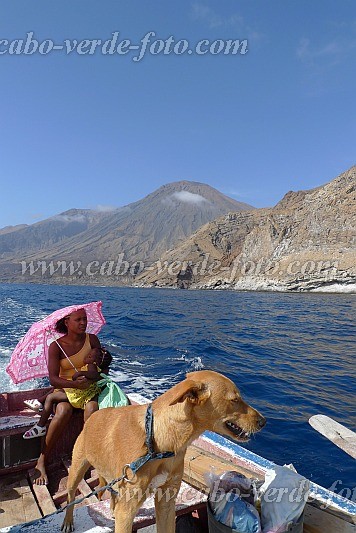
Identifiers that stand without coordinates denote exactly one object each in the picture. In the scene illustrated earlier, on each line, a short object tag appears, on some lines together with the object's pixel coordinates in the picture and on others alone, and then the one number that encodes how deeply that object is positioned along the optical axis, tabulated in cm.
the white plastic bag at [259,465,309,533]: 271
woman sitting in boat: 467
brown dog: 248
